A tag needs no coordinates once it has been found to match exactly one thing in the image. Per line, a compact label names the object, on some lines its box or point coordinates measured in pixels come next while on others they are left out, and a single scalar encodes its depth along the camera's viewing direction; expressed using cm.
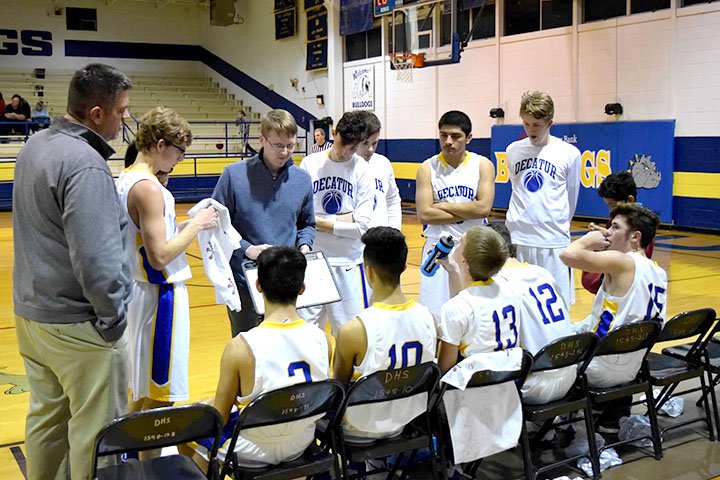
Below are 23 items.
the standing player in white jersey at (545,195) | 515
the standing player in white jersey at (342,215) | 463
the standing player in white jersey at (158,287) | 327
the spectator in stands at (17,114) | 1855
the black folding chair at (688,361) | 383
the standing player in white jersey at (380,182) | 488
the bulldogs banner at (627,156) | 1262
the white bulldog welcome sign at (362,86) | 1908
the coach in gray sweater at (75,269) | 255
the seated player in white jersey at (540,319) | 348
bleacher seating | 2150
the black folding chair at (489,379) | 319
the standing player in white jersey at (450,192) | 479
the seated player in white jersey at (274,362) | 281
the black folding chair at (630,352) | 355
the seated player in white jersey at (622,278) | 373
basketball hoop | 1520
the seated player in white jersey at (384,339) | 307
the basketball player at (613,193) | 475
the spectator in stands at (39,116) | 1803
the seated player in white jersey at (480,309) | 328
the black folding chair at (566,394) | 333
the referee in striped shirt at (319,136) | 1086
